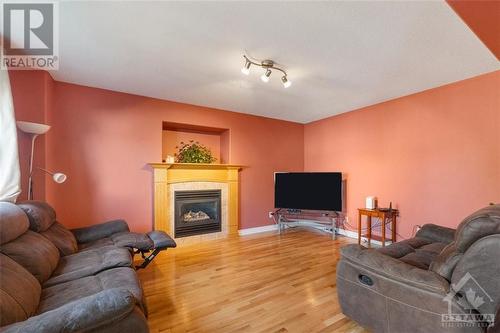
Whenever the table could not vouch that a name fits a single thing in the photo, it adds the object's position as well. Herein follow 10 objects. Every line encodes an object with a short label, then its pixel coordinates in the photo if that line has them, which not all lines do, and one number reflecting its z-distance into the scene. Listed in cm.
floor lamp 230
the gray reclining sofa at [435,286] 122
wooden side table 355
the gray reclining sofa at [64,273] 106
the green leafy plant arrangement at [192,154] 419
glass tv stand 461
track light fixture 251
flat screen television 430
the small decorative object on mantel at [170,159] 391
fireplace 402
